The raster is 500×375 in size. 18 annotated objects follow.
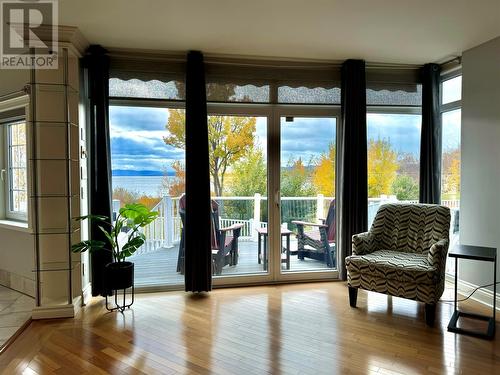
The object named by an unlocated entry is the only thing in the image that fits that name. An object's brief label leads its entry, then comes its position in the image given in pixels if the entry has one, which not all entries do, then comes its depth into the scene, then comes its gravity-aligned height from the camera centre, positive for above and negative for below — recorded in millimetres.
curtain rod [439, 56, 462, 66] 3941 +1326
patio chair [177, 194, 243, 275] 4023 -710
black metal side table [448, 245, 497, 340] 2857 -916
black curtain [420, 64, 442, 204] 4207 +498
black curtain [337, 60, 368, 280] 4090 +300
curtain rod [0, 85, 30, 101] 3440 +886
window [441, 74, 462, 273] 4125 +366
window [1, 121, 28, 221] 4027 +118
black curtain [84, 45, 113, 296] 3590 +357
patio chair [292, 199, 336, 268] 4316 -705
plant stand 3400 -1177
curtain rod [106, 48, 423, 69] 3737 +1318
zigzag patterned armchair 3039 -706
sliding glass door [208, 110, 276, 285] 4043 -141
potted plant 3248 -564
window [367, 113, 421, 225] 4391 +272
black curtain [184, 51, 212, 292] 3744 -15
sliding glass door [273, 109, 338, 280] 4215 -190
